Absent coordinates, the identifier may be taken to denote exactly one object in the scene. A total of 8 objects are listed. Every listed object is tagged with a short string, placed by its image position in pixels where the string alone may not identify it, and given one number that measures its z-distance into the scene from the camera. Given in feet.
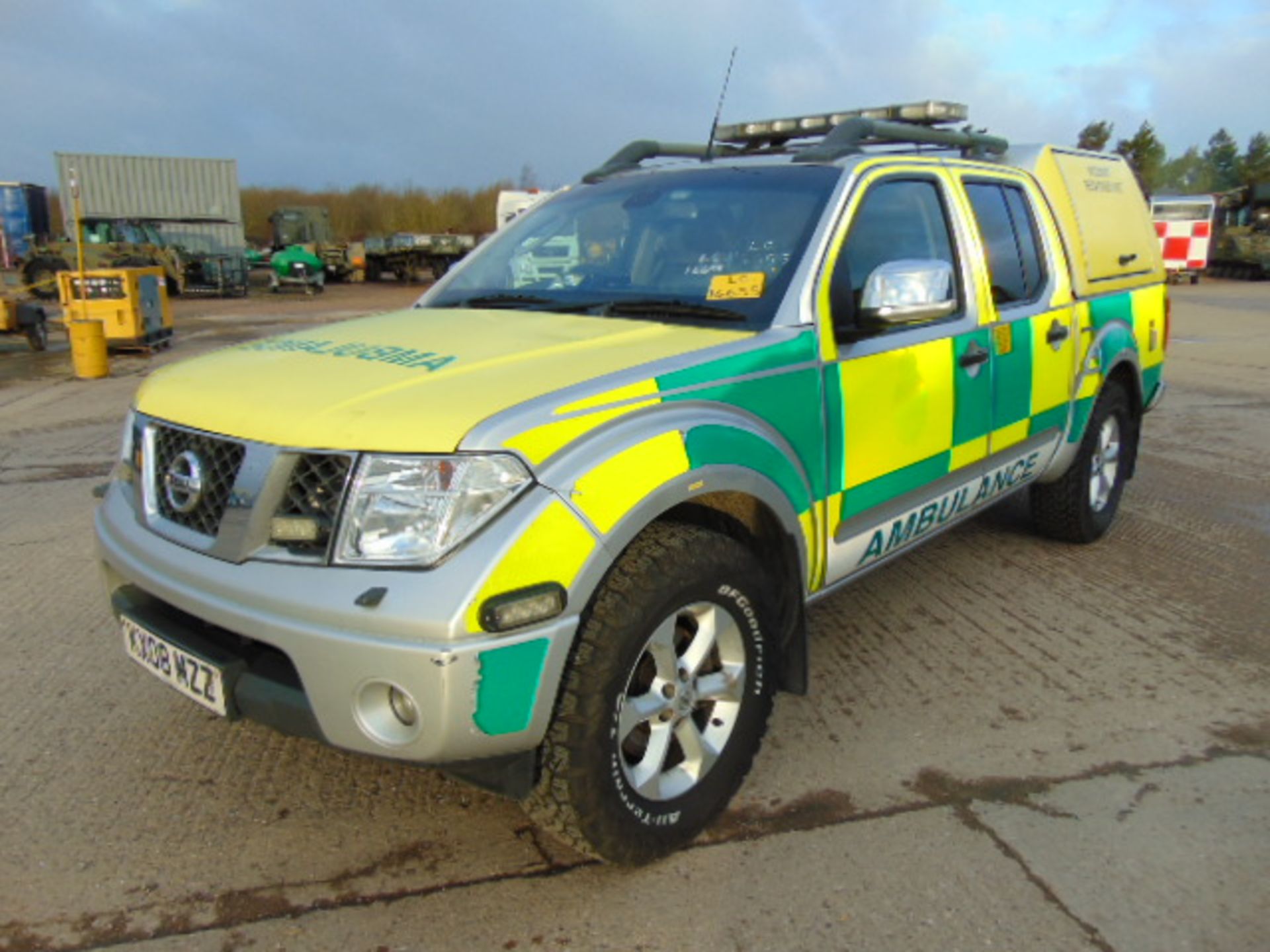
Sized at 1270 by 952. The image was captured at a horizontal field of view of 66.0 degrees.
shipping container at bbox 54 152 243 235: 89.81
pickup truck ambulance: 6.61
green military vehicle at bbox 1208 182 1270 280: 100.63
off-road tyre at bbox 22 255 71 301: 78.07
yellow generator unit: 41.75
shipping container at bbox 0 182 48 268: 109.40
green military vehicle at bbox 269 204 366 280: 112.88
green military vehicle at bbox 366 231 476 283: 108.37
